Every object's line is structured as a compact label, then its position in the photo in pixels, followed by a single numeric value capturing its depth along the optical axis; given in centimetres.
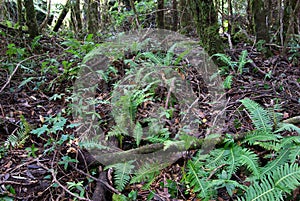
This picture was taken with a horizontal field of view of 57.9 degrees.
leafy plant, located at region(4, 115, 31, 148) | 309
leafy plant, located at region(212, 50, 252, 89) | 438
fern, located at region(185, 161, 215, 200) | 226
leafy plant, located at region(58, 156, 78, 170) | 280
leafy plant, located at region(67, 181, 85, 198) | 251
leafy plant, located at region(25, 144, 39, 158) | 290
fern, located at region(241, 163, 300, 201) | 203
